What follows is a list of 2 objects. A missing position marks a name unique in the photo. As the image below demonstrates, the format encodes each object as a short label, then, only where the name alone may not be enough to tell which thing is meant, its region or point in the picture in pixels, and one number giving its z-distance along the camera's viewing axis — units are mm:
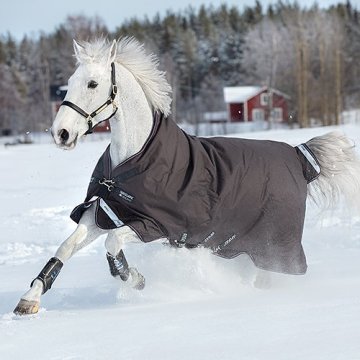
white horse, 7687
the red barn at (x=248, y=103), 92125
